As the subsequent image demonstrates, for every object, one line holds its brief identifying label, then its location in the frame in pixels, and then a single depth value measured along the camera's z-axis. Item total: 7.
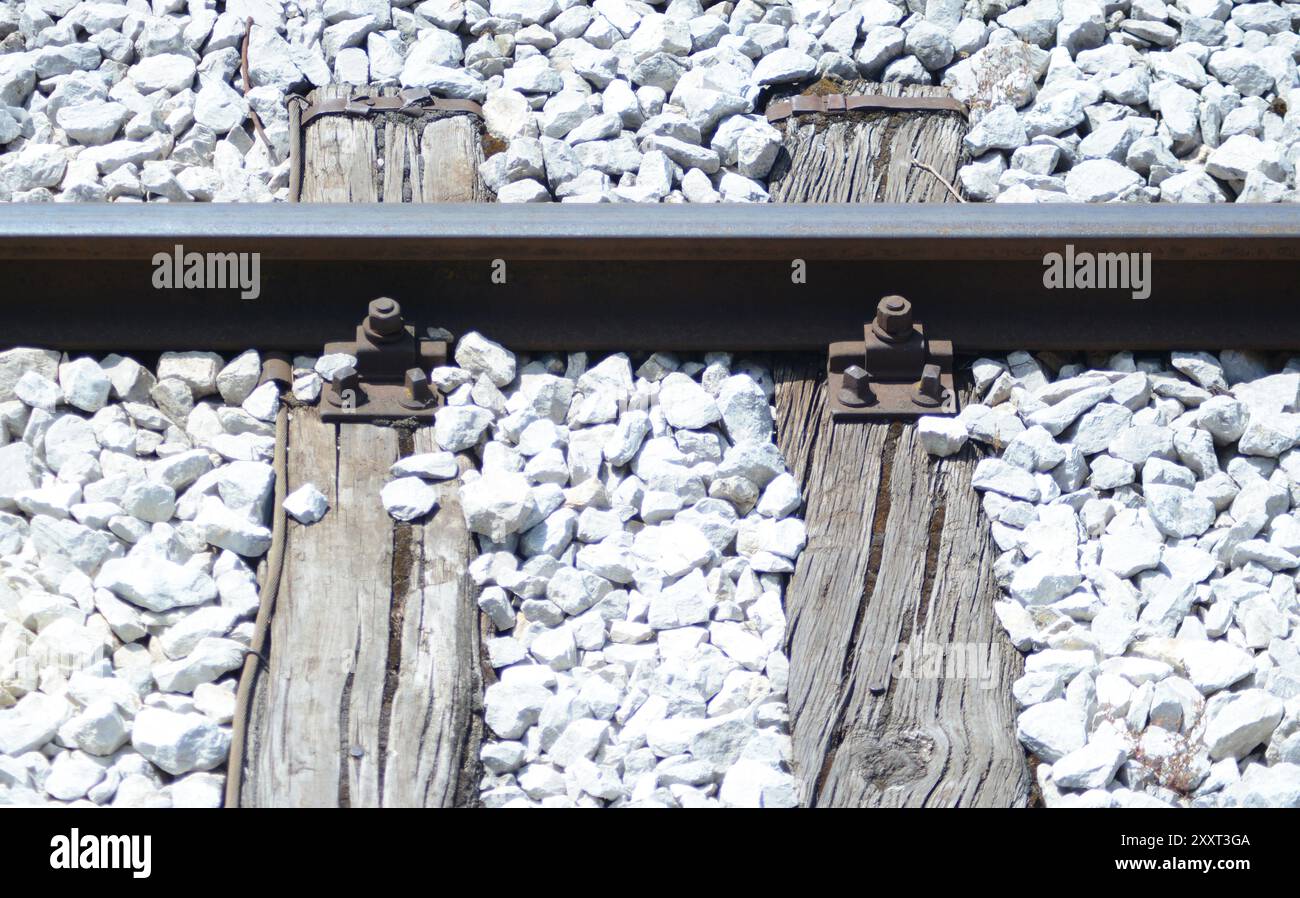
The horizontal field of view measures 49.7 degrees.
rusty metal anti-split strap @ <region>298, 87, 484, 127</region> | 3.96
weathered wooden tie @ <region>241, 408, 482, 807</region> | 2.78
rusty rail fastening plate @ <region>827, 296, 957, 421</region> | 3.41
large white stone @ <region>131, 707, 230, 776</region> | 2.72
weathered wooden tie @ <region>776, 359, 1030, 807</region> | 2.87
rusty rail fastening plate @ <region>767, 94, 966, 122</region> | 4.04
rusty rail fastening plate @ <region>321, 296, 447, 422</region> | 3.35
